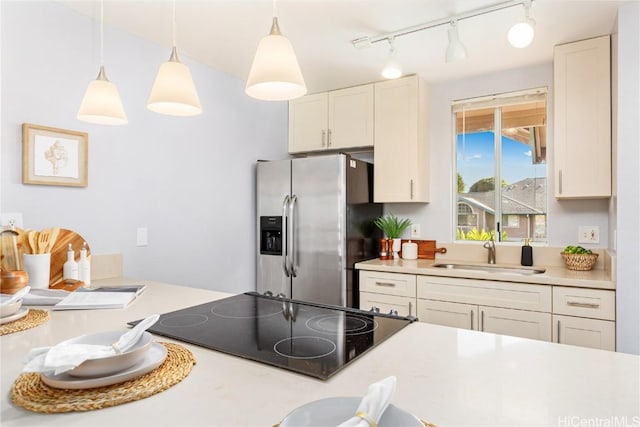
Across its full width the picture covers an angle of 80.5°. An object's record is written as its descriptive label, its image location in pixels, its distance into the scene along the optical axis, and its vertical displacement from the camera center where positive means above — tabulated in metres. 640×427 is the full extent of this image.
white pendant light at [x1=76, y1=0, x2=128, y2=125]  1.54 +0.45
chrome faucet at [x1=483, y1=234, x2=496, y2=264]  2.93 -0.28
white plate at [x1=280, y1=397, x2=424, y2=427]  0.55 -0.31
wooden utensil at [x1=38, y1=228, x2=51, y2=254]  1.75 -0.13
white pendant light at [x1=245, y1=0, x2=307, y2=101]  1.18 +0.47
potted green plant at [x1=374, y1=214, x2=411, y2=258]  3.26 -0.13
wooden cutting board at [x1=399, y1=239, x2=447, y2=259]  3.23 -0.30
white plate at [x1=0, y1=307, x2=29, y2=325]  1.17 -0.33
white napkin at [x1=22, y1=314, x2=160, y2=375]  0.71 -0.28
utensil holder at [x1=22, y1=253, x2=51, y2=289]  1.69 -0.25
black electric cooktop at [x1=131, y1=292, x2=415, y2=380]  0.93 -0.36
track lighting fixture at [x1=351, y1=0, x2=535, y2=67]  1.74 +1.08
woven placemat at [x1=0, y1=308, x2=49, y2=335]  1.13 -0.35
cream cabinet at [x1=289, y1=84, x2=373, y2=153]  3.23 +0.84
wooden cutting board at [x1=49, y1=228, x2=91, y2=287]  1.84 -0.19
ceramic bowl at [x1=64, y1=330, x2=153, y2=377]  0.74 -0.30
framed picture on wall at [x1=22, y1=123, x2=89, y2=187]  1.84 +0.29
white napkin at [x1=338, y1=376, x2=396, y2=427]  0.51 -0.27
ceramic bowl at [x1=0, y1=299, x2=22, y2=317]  1.18 -0.31
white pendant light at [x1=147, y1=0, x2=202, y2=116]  1.37 +0.46
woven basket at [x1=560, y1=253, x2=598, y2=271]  2.45 -0.30
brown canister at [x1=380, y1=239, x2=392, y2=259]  3.21 -0.28
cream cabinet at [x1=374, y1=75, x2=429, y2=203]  3.04 +0.61
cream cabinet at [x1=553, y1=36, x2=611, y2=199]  2.32 +0.61
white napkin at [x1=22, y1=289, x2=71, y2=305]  1.44 -0.33
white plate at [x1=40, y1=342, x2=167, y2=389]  0.72 -0.32
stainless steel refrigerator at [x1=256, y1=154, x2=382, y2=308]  2.86 -0.10
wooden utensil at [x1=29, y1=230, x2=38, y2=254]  1.72 -0.13
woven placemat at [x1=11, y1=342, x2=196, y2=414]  0.67 -0.34
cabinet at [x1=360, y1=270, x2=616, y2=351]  2.10 -0.57
